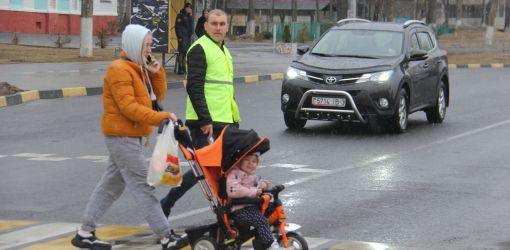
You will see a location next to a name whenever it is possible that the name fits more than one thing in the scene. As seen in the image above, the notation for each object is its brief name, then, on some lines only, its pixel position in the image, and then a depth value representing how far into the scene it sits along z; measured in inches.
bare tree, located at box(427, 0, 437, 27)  3034.0
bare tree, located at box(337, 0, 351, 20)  2669.8
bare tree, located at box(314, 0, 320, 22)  3691.7
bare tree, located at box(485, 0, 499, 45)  2473.2
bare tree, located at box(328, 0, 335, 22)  3728.6
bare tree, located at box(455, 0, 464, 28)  4281.5
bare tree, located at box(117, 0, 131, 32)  3075.8
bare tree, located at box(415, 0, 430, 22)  4111.7
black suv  655.1
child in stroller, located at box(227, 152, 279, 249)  297.0
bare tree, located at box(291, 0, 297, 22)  3225.9
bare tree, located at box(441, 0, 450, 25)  4279.0
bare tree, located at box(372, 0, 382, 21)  2723.9
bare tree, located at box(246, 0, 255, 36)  2999.5
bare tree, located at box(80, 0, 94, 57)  1322.6
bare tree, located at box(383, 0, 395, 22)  2546.8
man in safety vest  354.9
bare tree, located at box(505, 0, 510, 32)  4773.1
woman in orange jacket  312.0
